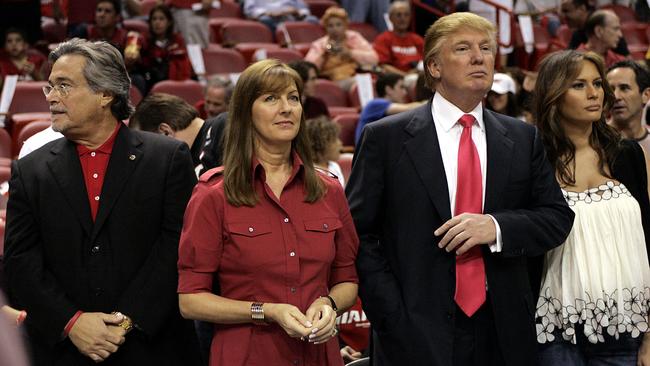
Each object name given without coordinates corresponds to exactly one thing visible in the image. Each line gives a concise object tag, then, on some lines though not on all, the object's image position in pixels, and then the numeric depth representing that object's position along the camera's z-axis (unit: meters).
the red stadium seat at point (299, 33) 10.80
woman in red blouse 2.84
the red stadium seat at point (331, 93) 8.92
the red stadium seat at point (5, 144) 6.32
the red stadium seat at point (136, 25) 9.41
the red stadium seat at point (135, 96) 7.49
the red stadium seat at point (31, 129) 6.20
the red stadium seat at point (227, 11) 11.52
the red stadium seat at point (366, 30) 11.45
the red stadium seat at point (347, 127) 7.69
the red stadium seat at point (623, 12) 12.62
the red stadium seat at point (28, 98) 7.59
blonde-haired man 3.01
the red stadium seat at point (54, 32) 9.70
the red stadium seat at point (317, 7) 12.28
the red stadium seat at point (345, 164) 6.27
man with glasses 2.97
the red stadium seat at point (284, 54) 9.41
